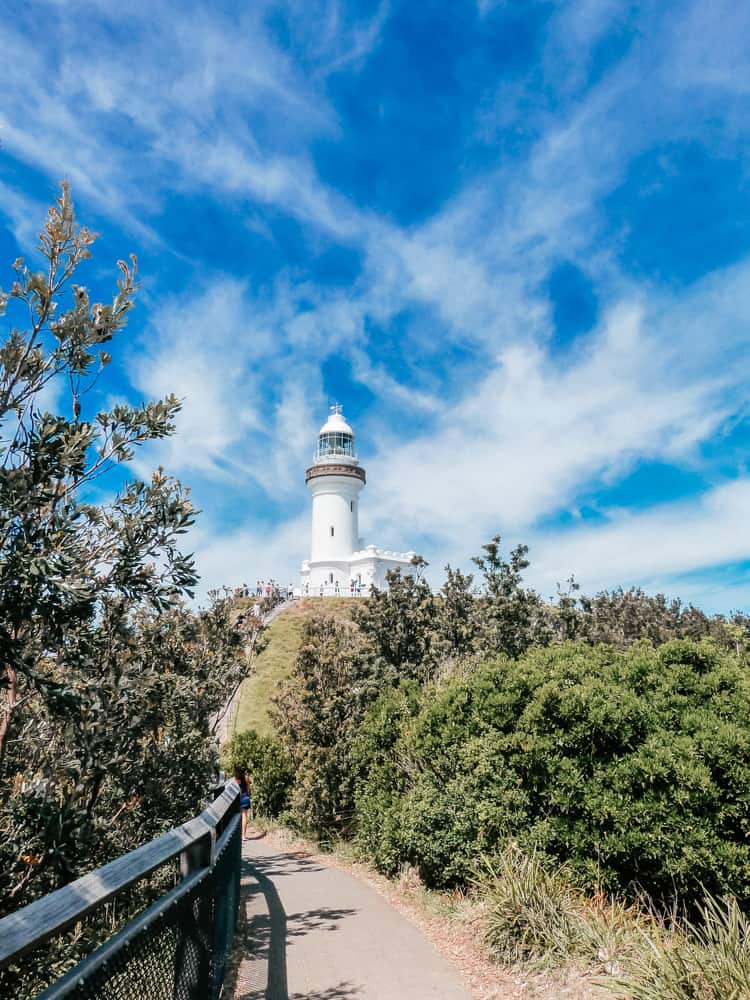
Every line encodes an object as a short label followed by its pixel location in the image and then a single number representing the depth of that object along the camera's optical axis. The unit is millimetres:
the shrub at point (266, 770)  17172
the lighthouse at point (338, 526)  60219
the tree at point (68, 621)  3486
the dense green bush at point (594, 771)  7230
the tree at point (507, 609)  18938
